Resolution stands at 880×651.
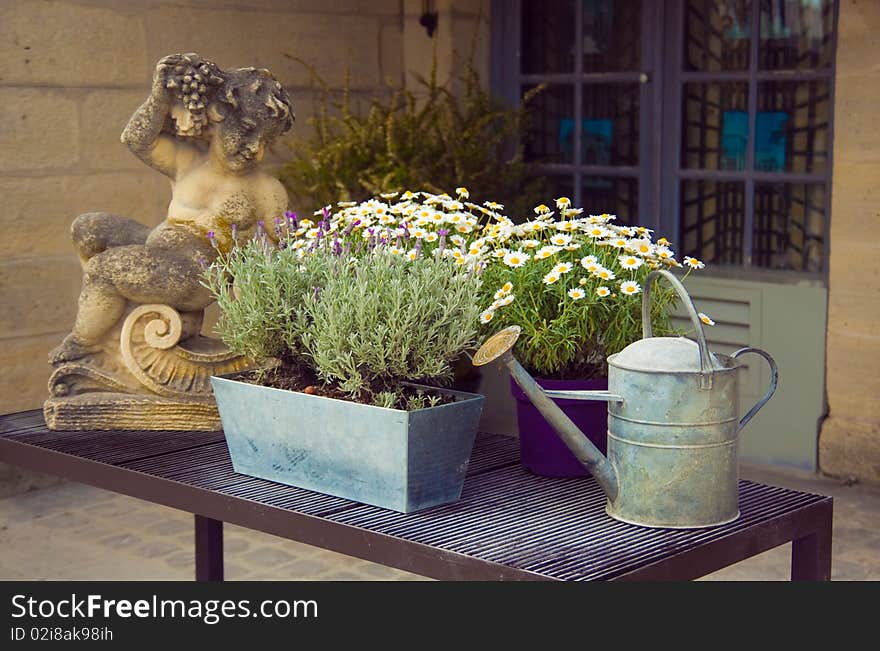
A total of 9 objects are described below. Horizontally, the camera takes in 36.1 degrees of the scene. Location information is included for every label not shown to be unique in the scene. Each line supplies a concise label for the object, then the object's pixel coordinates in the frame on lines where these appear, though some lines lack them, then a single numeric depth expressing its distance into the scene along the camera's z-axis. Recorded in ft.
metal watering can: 6.91
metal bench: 6.59
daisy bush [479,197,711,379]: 7.98
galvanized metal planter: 7.22
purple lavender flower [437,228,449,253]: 7.84
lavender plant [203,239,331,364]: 7.84
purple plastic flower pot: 7.89
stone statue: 9.57
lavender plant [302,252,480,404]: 7.32
